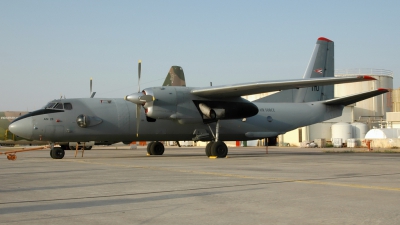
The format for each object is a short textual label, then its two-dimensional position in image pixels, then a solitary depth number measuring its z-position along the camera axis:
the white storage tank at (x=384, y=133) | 53.81
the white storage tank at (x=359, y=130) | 62.50
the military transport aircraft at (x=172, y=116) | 24.66
